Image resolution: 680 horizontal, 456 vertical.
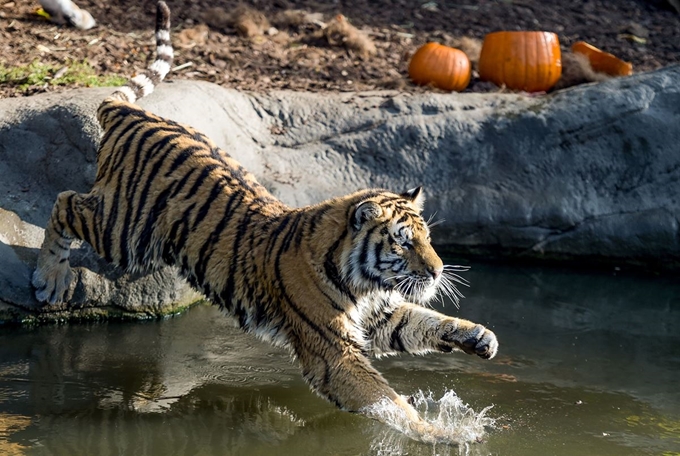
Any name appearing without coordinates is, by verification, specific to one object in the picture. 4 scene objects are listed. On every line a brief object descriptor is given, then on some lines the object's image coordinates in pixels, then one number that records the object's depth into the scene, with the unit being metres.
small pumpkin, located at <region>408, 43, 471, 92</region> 16.34
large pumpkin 16.55
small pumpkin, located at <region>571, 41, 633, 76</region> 17.27
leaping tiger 8.59
